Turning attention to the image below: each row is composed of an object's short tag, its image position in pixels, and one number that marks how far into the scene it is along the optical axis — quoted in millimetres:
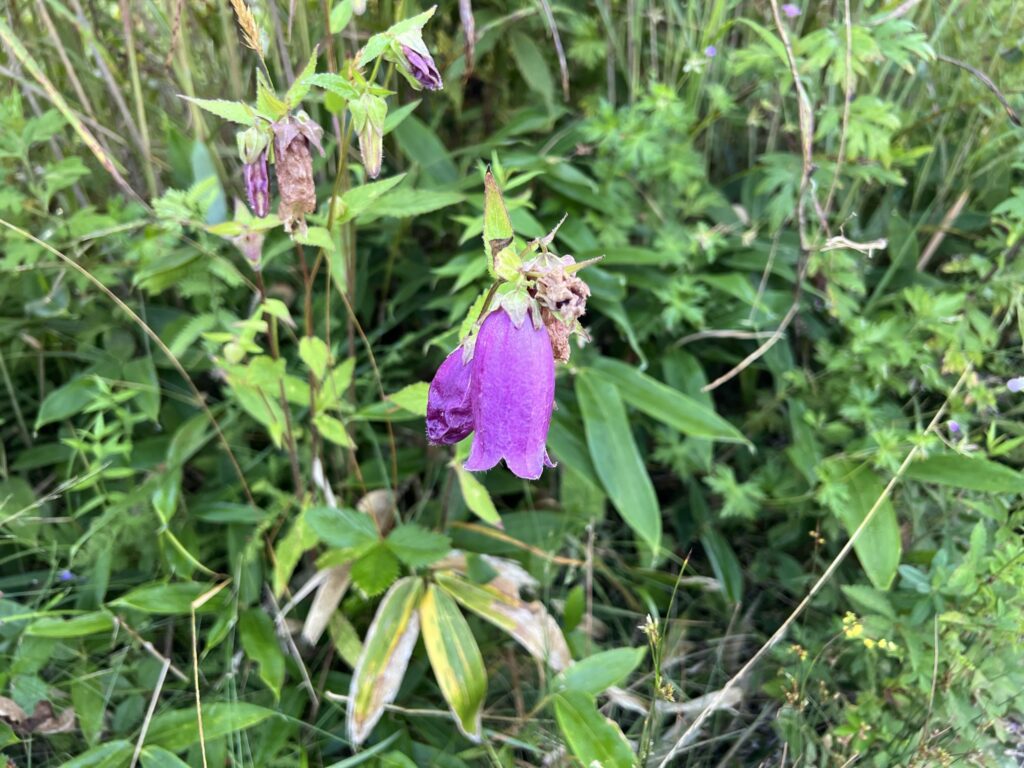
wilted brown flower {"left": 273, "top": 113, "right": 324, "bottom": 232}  301
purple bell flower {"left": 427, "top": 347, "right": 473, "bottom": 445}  297
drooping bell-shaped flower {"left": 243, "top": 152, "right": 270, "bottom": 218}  305
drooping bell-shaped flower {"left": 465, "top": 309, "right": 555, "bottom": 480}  277
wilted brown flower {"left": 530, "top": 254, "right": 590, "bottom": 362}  270
